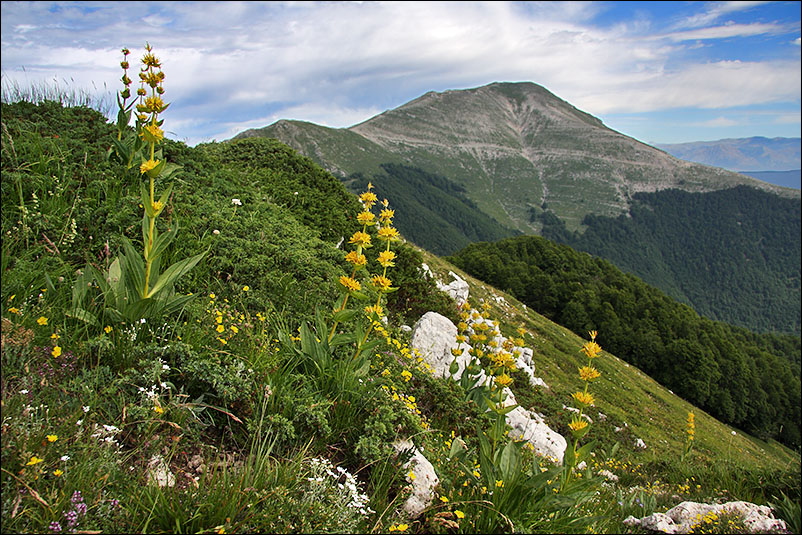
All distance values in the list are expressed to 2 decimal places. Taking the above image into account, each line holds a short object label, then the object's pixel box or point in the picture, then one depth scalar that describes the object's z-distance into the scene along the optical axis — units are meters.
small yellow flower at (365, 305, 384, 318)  4.24
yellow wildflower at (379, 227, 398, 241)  4.39
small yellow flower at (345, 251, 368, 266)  3.99
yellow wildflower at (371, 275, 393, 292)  4.05
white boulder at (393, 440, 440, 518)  3.05
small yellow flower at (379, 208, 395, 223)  4.72
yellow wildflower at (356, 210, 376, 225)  4.16
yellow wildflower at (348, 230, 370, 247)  4.08
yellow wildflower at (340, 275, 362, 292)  4.00
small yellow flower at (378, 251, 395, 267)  4.18
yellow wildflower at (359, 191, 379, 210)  4.42
